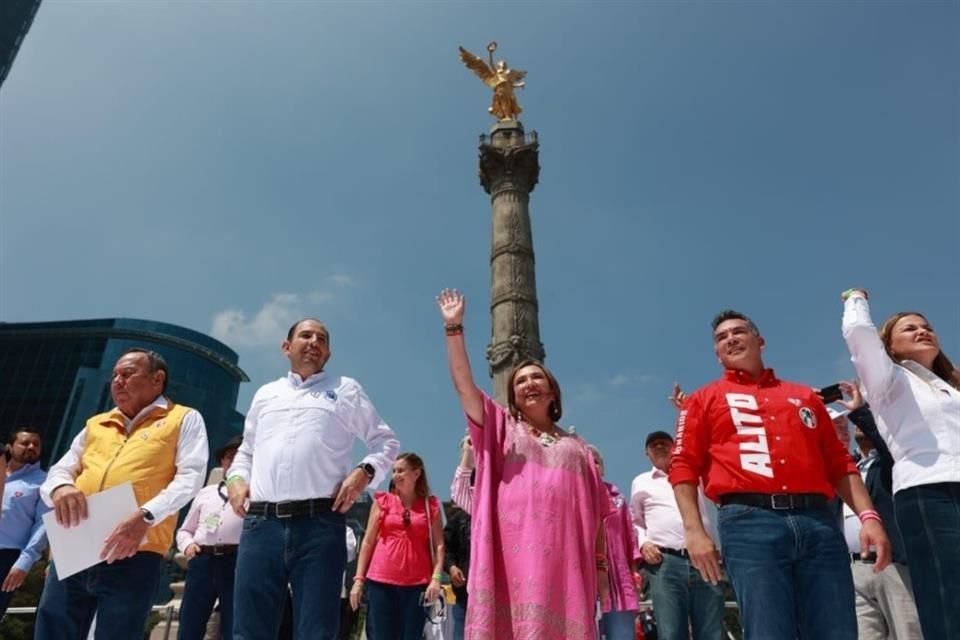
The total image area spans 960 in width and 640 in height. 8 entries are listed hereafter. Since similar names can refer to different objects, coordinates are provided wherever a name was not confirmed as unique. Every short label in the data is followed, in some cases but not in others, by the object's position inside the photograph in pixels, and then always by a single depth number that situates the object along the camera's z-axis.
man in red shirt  2.37
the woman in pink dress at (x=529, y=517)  2.45
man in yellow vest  2.76
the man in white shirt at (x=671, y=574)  4.25
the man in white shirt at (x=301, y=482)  2.84
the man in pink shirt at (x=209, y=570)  4.19
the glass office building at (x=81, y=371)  41.91
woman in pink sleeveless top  4.34
